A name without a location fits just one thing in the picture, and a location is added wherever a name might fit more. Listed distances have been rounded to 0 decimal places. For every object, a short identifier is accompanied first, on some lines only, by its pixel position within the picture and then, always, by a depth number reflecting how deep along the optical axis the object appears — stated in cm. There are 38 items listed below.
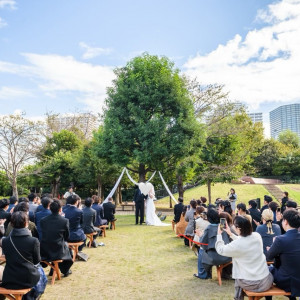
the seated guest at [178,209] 1208
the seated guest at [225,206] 949
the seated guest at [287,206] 743
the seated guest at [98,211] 1132
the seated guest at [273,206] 792
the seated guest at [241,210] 772
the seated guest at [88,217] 934
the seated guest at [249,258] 438
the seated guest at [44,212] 729
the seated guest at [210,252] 606
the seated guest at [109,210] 1314
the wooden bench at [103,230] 1175
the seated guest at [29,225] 606
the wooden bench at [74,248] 762
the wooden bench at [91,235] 947
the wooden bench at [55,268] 612
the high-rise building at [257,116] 15741
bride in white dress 1546
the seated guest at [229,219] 594
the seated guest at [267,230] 588
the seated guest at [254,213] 891
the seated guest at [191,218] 933
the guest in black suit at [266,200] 998
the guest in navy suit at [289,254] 418
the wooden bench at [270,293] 428
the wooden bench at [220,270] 610
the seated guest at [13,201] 871
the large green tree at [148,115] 1761
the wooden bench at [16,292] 423
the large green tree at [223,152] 2422
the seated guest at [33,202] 857
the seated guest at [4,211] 668
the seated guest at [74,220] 755
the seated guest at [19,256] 428
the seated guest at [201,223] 769
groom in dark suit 1550
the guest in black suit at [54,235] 606
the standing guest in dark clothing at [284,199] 1324
